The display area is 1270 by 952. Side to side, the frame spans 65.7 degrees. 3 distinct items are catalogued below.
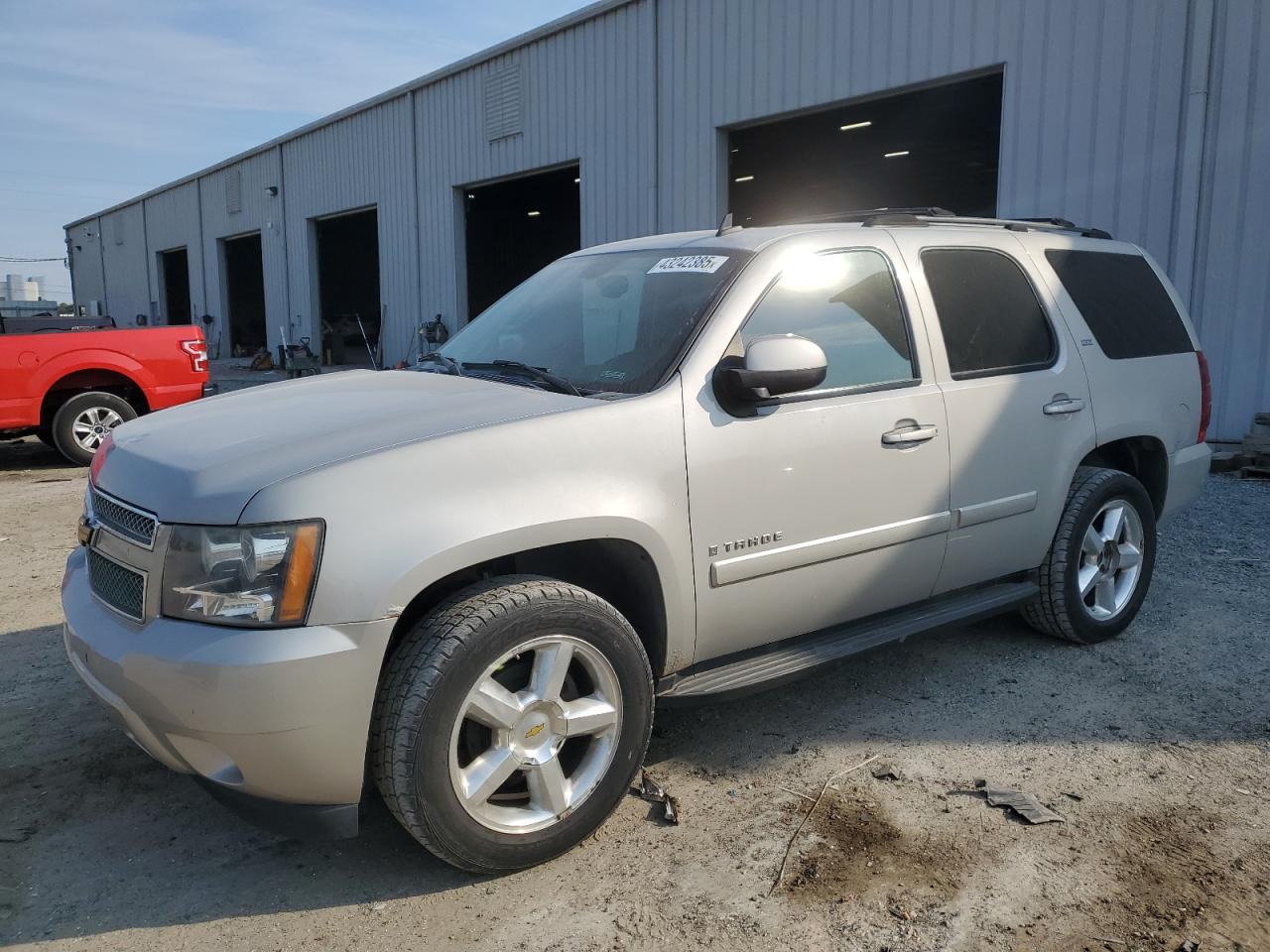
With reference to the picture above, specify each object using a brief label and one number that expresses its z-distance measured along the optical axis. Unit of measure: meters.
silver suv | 2.45
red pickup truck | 9.73
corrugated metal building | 8.51
